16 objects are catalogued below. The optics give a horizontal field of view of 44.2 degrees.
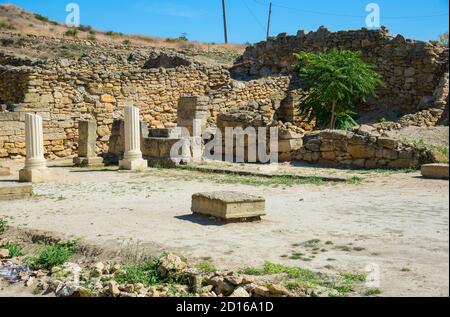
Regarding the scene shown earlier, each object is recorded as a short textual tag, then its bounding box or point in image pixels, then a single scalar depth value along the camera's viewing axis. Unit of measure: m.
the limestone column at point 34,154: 13.77
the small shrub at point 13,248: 7.52
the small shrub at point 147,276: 5.89
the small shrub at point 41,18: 48.02
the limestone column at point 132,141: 15.62
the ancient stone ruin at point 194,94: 16.98
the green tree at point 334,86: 17.48
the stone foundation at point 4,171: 14.56
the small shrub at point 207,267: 5.90
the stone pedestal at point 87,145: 16.63
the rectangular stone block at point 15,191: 10.98
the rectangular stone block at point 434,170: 11.23
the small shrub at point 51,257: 6.89
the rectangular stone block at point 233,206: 8.10
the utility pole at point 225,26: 50.28
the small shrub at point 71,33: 40.27
